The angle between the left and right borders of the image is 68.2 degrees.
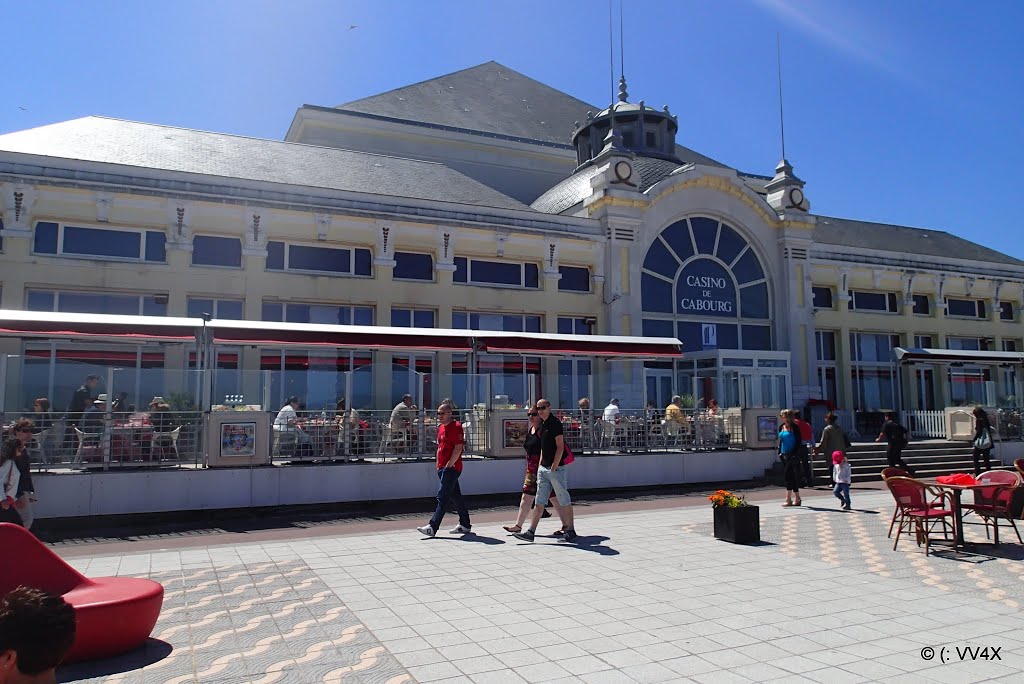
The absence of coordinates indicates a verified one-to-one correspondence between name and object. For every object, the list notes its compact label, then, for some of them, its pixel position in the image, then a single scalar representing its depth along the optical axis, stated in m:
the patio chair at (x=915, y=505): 9.39
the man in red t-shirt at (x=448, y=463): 10.56
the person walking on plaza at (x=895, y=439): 16.00
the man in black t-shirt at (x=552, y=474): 10.12
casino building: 18.78
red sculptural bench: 5.34
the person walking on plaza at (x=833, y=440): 14.86
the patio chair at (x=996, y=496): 9.78
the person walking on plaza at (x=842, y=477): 13.34
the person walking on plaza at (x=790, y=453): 13.89
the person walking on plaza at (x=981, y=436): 17.33
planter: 10.07
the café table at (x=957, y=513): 9.34
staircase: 19.38
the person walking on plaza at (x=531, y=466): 10.55
